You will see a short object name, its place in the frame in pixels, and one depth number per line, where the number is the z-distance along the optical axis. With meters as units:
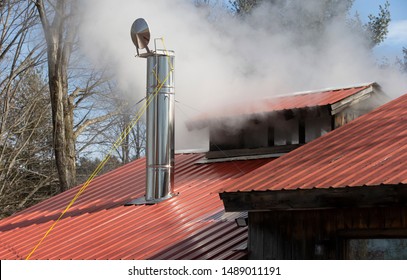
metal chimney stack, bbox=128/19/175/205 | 14.51
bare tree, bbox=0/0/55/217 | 29.52
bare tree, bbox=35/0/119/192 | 25.61
